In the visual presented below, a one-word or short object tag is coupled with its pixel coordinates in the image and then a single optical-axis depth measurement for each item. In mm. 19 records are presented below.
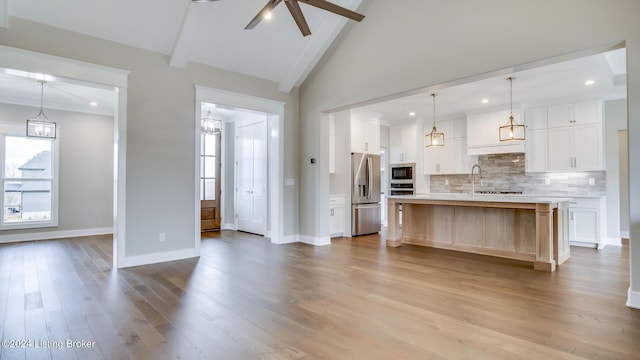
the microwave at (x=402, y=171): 8100
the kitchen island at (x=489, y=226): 4145
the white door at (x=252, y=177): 6984
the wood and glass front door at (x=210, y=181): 7727
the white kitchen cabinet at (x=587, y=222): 5566
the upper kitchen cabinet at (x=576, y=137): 5883
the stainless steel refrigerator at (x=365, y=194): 6742
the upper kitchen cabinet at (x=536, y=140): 6429
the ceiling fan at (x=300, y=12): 3311
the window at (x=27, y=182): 6172
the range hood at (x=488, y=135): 6621
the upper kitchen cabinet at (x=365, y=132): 6797
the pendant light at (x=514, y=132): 6380
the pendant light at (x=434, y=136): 5891
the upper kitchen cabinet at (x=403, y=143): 8062
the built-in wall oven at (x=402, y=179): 8086
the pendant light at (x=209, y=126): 6434
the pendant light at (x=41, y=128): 5707
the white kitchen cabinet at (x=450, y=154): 7418
